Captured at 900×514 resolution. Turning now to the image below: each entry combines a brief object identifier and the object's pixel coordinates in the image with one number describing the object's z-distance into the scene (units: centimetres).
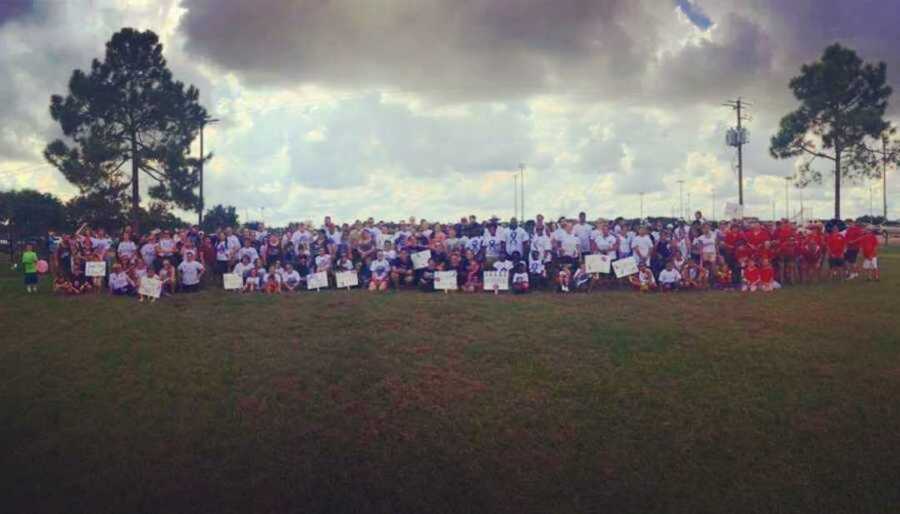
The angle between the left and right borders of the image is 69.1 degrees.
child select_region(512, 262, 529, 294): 2034
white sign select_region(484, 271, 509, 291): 2050
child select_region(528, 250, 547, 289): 2098
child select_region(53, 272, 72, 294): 2141
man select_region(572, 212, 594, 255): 2184
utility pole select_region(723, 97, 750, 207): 4781
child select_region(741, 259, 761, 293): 2014
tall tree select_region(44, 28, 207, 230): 3788
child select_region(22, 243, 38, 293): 2176
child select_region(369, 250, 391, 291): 2131
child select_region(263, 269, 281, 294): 2120
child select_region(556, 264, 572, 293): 2033
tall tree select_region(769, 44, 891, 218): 4166
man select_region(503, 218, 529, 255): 2197
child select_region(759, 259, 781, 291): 2011
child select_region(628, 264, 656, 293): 2014
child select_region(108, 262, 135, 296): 2084
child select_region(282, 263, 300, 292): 2148
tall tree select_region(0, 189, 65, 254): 4210
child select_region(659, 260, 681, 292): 2022
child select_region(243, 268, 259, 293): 2126
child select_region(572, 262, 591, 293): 2061
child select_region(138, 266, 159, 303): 1994
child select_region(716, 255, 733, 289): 2072
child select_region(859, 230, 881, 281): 2161
